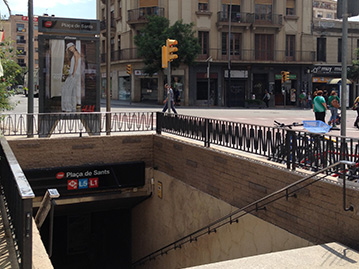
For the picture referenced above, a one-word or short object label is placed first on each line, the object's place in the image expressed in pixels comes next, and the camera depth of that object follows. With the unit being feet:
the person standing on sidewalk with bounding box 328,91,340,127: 57.31
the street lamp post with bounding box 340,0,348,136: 23.59
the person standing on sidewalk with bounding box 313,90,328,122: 48.33
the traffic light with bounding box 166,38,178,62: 50.38
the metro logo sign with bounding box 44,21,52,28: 39.49
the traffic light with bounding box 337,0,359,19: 23.43
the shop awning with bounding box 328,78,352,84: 134.51
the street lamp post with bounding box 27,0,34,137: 43.03
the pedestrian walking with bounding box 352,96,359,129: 59.77
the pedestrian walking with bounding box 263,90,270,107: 123.65
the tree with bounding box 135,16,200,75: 118.62
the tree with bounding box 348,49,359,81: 135.44
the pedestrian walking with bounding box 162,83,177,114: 53.82
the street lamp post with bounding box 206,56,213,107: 123.06
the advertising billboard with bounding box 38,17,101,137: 39.96
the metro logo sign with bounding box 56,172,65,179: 41.47
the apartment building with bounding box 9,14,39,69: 328.49
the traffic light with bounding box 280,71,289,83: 116.88
